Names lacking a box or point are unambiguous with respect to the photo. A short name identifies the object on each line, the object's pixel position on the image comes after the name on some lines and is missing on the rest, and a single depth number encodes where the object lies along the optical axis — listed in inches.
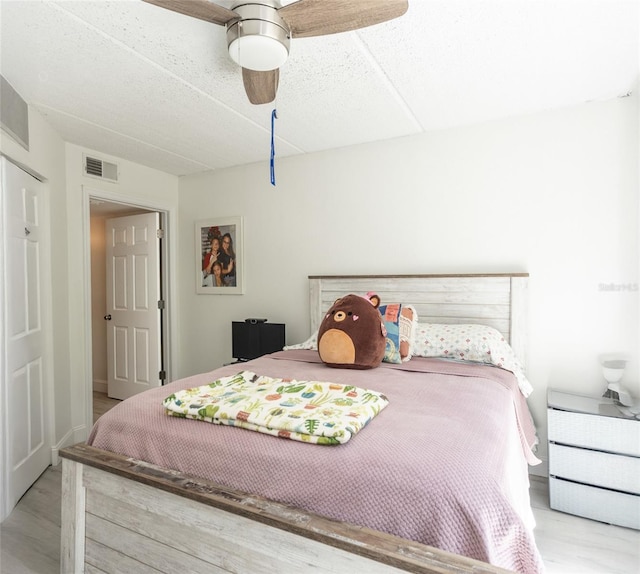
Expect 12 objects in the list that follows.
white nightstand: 82.4
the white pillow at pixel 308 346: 115.3
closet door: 89.6
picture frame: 149.9
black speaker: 130.4
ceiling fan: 54.2
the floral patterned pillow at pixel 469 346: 92.1
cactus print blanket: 51.7
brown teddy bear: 89.8
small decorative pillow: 95.0
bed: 40.5
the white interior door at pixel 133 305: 161.9
